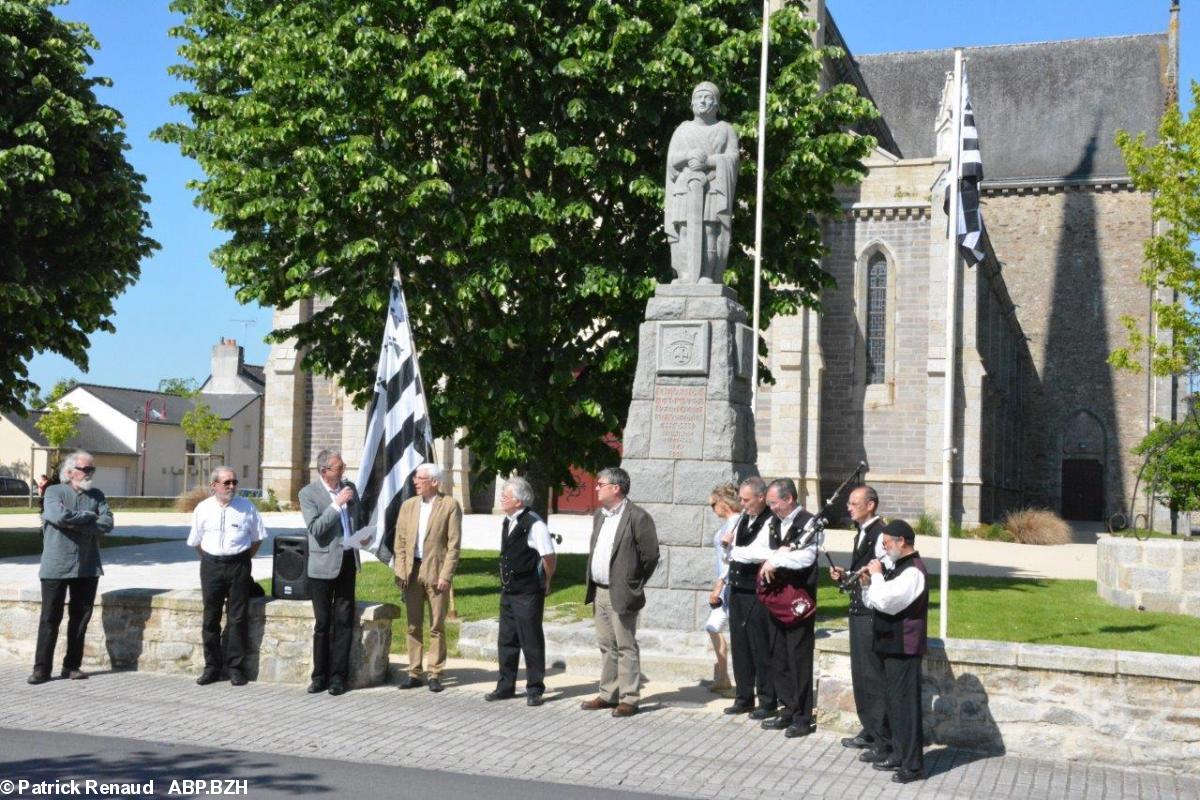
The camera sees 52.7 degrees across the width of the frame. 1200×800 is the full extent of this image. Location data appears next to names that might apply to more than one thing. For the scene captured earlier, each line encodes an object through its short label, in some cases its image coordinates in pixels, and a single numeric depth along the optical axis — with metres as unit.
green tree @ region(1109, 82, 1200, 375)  24.02
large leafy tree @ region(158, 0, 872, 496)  16.08
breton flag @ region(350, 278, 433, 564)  11.18
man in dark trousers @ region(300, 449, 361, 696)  9.61
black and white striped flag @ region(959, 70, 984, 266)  11.95
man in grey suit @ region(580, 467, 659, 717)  9.02
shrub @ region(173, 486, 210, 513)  33.25
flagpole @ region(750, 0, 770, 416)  16.33
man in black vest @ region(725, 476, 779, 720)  8.83
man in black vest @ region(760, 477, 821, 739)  8.45
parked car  50.44
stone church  34.22
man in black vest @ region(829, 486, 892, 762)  7.73
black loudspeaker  9.95
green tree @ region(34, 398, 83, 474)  53.56
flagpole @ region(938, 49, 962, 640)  10.89
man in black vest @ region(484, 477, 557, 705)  9.31
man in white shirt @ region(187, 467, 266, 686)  9.88
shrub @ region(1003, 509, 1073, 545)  31.47
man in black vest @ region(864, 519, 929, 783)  7.44
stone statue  12.46
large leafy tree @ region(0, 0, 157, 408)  18.30
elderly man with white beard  9.84
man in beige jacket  9.77
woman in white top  9.45
